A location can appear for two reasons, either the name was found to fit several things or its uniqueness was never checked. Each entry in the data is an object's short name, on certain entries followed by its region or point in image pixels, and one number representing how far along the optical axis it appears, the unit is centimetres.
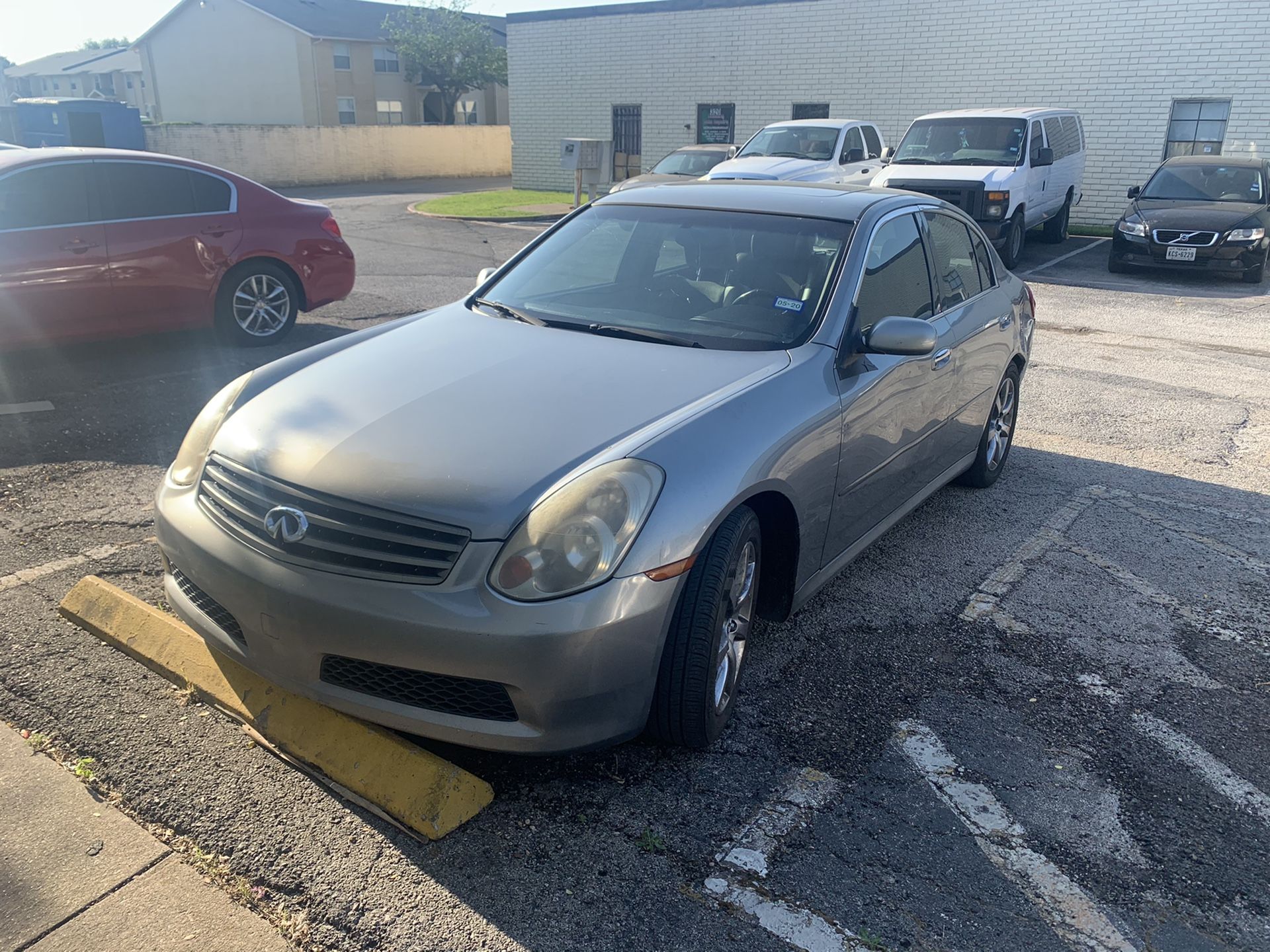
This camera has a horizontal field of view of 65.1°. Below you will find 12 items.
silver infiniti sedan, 264
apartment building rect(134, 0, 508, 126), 4159
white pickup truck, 1577
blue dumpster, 2569
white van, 1409
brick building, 1922
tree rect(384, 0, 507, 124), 4475
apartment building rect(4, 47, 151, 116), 5331
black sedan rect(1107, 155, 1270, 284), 1359
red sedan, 663
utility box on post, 1906
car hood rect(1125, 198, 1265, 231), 1370
